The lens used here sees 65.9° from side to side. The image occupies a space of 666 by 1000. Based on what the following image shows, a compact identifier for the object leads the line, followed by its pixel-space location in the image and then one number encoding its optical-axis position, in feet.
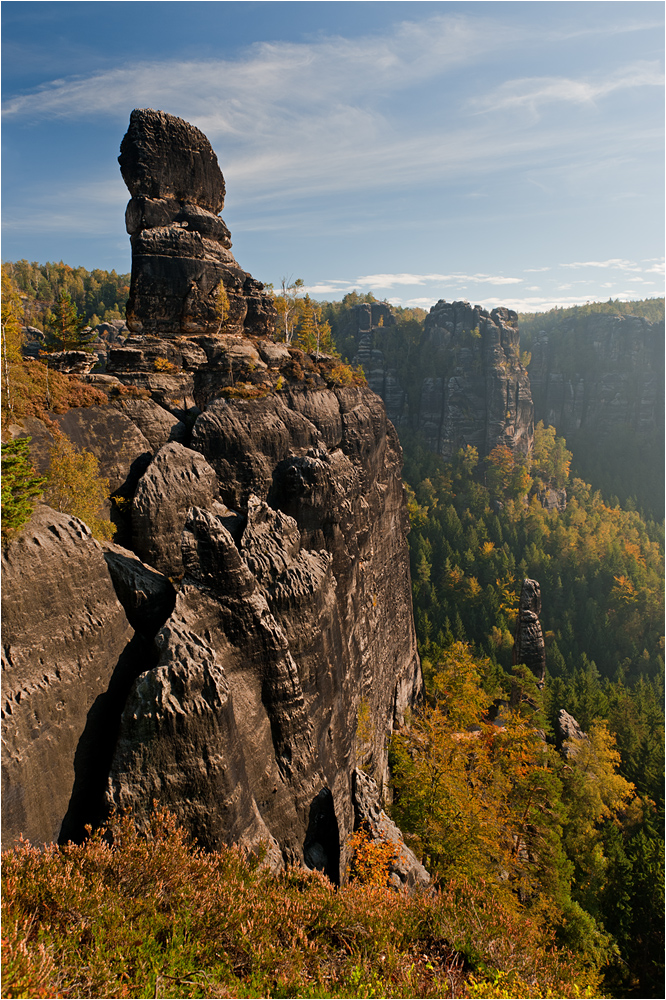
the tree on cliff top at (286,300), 199.60
